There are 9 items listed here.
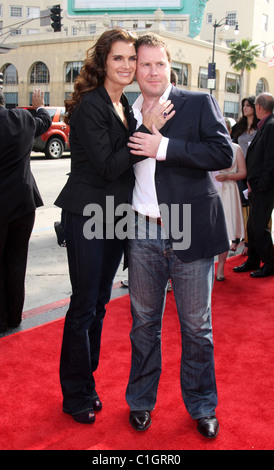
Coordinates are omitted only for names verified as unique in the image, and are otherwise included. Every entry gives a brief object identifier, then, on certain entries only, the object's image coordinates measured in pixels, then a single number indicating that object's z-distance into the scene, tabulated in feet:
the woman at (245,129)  19.43
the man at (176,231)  7.73
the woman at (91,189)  7.78
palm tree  159.43
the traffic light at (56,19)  67.47
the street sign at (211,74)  101.14
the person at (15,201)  11.76
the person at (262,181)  16.48
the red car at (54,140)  55.93
